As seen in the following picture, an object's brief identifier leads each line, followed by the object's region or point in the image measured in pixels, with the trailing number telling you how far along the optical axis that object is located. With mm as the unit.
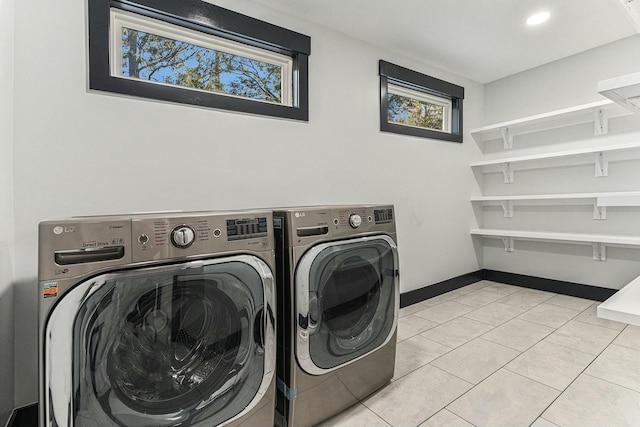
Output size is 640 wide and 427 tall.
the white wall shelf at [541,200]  2984
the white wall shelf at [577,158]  2723
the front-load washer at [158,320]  913
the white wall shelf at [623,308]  750
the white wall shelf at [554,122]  2863
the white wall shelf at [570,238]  2715
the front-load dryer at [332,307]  1382
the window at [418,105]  2865
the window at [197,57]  1692
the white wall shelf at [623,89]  817
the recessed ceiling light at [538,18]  2383
